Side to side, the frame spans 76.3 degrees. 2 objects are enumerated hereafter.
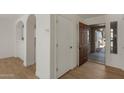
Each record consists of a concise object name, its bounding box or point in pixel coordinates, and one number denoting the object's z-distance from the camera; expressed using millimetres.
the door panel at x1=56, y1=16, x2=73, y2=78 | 2138
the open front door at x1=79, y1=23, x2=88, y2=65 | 3158
